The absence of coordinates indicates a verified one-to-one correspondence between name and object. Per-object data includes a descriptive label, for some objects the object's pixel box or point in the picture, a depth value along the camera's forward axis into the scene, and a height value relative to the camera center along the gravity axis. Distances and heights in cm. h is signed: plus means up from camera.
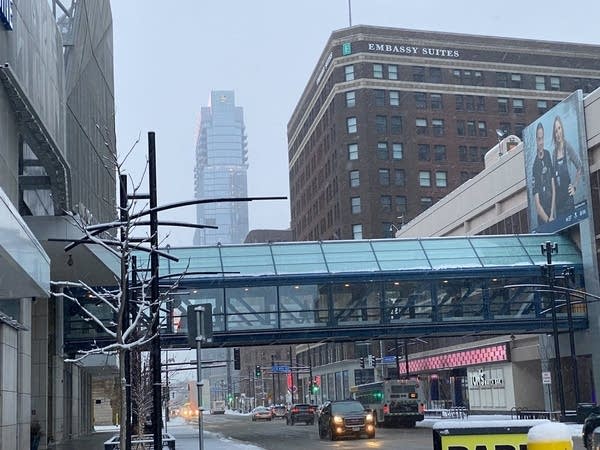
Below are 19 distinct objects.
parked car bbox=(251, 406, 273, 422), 8835 -228
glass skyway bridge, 4947 +494
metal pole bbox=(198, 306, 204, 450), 1647 +75
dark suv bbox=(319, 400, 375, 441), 4012 -144
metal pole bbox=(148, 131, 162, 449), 1620 +181
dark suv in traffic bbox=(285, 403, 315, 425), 6750 -182
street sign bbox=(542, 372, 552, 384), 4253 -9
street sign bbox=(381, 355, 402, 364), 7835 +199
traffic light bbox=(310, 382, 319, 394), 10010 -17
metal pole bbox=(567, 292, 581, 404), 4272 +148
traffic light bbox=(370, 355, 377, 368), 7864 +191
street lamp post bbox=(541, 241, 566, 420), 4216 +250
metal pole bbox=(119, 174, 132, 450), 1628 +204
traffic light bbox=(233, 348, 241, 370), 4567 +157
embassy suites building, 10850 +3151
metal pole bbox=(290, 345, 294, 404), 12119 +18
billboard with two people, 5106 +1153
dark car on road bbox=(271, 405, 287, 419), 9284 -218
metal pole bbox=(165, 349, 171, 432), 5728 -42
